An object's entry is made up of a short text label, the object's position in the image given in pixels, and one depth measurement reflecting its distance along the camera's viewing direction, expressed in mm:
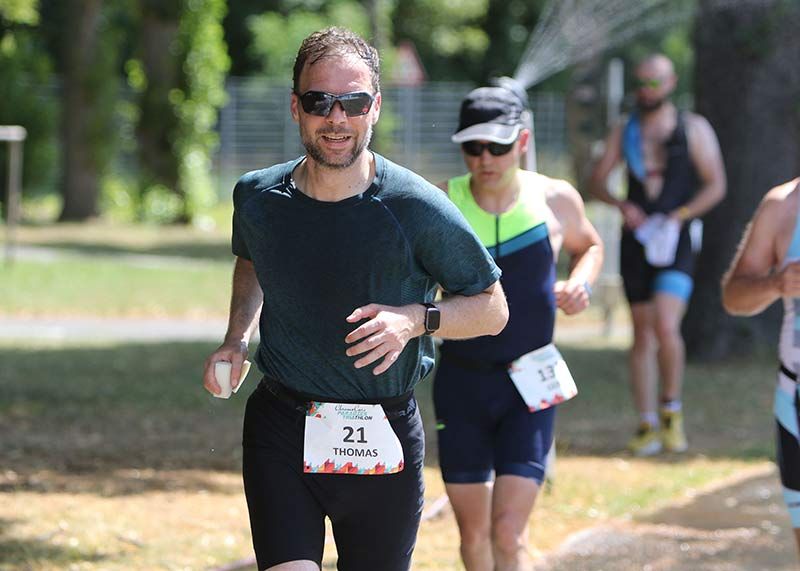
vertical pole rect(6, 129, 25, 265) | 20672
